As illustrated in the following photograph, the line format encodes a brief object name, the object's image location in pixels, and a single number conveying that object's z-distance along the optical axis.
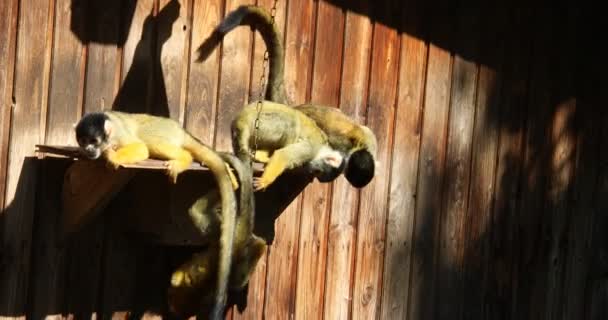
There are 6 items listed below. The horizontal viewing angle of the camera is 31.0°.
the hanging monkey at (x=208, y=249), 4.04
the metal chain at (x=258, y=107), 4.16
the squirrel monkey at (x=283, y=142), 4.24
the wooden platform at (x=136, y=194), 3.88
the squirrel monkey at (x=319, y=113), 4.48
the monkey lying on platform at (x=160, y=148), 3.74
